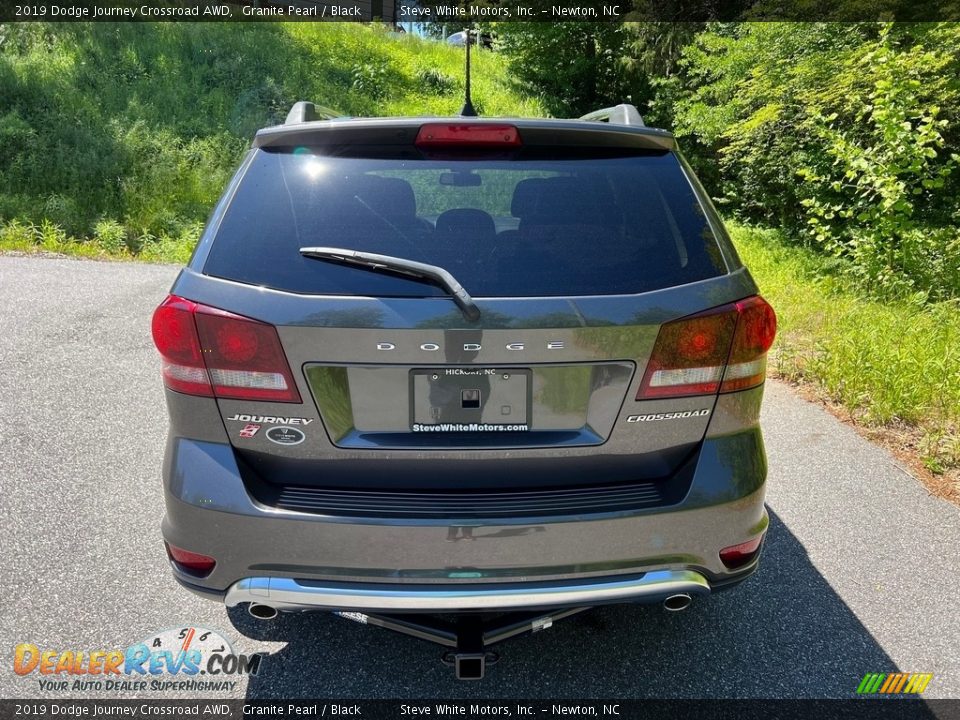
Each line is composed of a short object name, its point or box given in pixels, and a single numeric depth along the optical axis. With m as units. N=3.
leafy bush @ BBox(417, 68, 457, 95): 22.20
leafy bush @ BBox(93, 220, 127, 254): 11.67
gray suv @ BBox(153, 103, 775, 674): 1.87
